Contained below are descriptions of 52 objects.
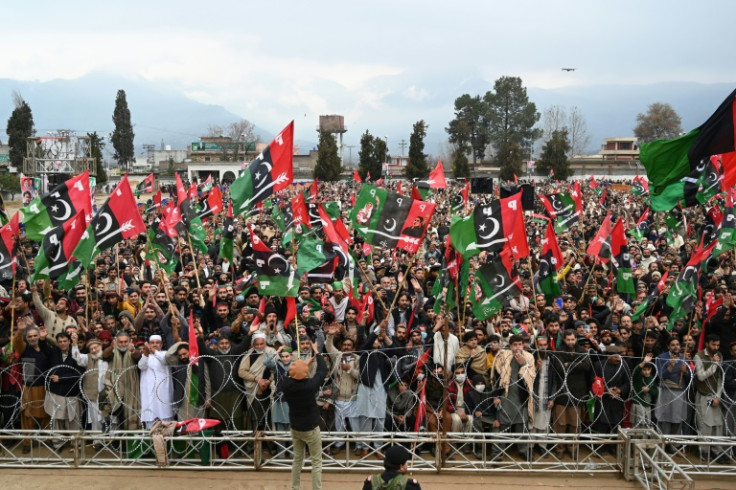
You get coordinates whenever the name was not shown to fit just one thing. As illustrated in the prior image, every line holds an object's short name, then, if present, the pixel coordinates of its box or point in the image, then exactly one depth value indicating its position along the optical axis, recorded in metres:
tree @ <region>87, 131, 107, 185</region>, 72.21
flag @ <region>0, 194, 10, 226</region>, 15.47
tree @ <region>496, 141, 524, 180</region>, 67.75
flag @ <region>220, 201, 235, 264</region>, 14.45
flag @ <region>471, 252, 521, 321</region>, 10.30
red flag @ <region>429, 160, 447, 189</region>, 20.84
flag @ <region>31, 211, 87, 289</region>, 10.41
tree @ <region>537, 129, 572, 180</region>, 67.00
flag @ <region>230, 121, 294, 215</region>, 10.94
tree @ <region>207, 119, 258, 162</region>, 106.86
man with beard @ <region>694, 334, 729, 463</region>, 8.76
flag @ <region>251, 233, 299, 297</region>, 9.71
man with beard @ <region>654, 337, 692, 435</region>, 8.88
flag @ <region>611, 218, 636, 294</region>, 13.59
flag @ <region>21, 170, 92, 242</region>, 11.34
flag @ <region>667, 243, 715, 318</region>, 10.48
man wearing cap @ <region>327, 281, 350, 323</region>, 12.23
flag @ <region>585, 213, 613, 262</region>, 14.45
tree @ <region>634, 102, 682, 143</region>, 105.19
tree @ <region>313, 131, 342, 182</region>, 69.19
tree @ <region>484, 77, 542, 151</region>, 91.38
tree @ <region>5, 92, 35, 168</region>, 73.25
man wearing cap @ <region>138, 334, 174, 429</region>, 8.84
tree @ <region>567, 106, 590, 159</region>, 103.31
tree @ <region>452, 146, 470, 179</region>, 69.14
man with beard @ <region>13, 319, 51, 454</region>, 9.19
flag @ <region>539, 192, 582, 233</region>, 18.50
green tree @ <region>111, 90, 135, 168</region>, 95.44
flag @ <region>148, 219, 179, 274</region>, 15.54
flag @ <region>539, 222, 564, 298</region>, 13.26
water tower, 117.74
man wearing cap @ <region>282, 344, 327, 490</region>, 7.13
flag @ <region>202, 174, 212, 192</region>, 32.94
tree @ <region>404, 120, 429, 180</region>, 67.62
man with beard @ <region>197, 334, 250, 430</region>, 8.85
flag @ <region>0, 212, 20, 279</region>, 10.95
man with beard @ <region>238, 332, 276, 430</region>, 8.78
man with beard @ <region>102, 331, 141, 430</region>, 8.98
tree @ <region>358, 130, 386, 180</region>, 70.12
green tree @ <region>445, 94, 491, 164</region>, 91.50
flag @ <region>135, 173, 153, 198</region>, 27.73
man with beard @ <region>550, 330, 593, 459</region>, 8.98
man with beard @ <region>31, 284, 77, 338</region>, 10.59
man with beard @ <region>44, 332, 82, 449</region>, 9.11
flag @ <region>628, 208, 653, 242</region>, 20.84
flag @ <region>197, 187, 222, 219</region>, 18.25
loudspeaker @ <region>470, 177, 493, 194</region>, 35.81
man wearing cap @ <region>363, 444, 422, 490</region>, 5.42
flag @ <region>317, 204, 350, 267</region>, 11.69
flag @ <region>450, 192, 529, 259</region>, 10.06
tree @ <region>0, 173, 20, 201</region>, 56.38
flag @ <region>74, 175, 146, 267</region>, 10.38
